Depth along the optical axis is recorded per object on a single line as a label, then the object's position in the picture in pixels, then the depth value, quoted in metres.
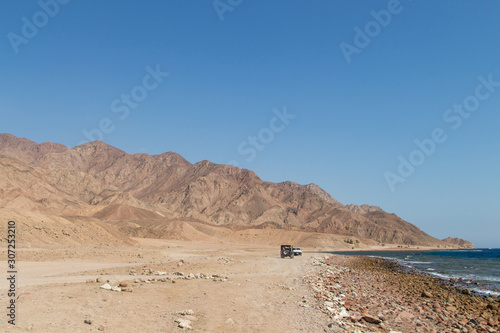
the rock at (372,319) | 12.42
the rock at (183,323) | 10.04
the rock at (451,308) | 16.42
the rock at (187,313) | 11.30
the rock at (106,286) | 13.57
